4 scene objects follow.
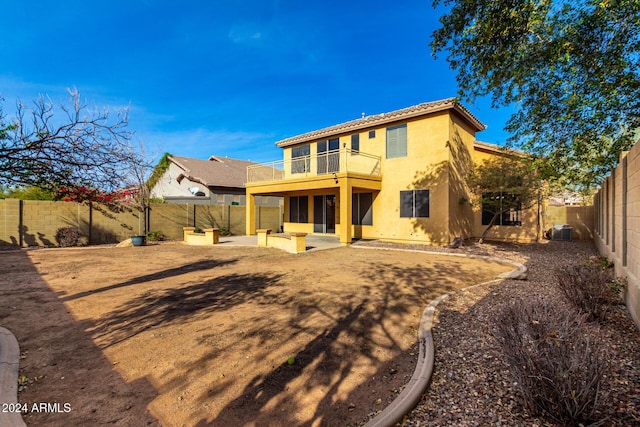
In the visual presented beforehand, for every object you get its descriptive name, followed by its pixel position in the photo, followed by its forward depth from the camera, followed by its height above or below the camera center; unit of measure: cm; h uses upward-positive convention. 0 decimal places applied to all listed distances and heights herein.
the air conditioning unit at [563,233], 1617 -78
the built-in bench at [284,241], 1227 -109
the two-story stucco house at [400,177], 1374 +192
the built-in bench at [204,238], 1534 -112
